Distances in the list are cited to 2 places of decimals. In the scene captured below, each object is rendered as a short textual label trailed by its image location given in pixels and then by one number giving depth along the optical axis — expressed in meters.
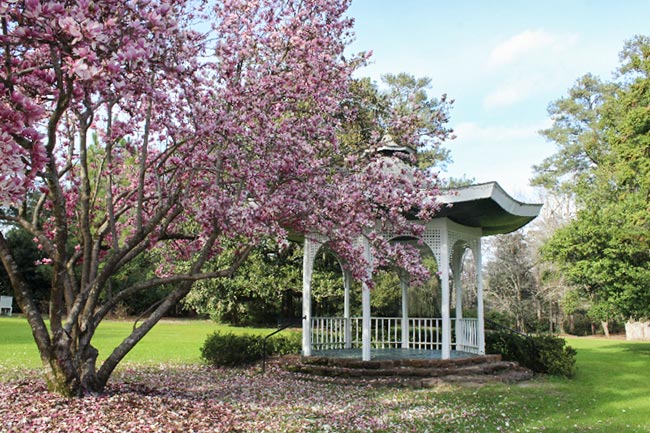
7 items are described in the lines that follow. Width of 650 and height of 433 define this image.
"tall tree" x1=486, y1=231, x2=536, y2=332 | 28.52
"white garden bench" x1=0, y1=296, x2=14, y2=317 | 27.73
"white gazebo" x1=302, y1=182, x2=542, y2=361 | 9.58
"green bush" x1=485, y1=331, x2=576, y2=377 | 10.55
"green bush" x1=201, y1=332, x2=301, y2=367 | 10.87
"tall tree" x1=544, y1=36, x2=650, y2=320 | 14.38
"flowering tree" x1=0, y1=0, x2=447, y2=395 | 5.85
